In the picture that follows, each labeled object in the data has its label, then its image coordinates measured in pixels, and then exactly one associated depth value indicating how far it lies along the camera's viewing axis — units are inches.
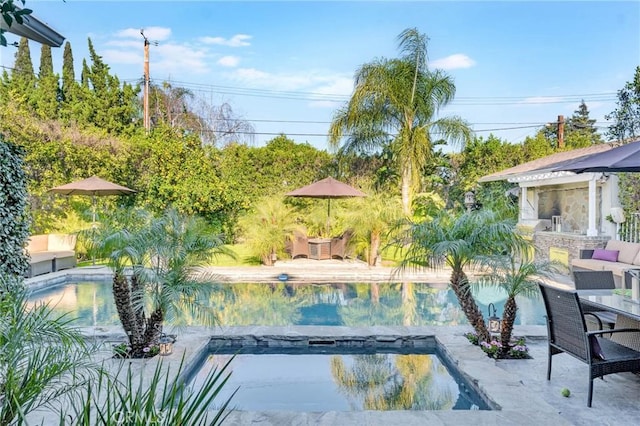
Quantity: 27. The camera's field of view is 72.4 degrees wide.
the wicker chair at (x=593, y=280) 226.8
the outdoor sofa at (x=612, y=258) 380.0
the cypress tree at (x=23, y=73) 814.4
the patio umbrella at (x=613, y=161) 183.6
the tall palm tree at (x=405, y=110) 625.6
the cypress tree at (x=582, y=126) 1001.5
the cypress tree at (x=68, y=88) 791.1
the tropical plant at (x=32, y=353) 86.0
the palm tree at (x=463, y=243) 215.2
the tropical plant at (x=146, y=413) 60.3
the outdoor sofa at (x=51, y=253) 441.7
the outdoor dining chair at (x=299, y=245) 528.7
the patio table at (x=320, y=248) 530.9
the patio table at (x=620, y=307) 164.2
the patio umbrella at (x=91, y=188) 465.1
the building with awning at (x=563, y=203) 484.4
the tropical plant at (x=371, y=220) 491.5
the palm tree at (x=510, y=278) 206.2
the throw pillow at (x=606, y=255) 406.9
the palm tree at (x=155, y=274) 202.1
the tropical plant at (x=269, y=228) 510.9
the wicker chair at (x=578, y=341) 153.2
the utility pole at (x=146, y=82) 779.4
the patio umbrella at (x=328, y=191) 513.0
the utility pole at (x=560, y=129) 867.1
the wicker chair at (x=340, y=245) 535.2
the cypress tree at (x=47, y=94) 781.3
